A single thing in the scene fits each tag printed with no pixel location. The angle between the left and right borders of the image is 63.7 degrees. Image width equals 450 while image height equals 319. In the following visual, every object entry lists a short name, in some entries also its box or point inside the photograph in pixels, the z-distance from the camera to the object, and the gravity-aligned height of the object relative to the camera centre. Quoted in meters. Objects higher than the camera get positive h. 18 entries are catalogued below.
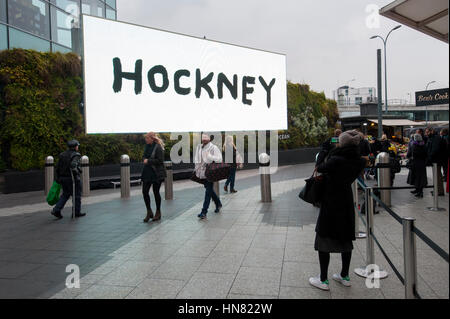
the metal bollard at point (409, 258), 2.52 -0.82
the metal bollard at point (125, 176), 10.18 -0.74
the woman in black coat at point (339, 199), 3.53 -0.53
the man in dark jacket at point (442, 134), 8.49 +0.25
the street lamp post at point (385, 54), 26.00 +7.48
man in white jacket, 7.20 -0.23
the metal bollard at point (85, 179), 10.60 -0.85
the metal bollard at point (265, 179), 8.73 -0.76
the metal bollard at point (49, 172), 10.69 -0.61
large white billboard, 10.63 +2.38
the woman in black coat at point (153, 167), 6.87 -0.34
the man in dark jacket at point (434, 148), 7.04 -0.08
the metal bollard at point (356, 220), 5.45 -1.11
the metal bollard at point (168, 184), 9.84 -0.95
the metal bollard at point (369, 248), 3.97 -1.17
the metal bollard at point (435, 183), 6.63 -0.72
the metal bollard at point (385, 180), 7.68 -0.74
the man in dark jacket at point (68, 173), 7.37 -0.45
